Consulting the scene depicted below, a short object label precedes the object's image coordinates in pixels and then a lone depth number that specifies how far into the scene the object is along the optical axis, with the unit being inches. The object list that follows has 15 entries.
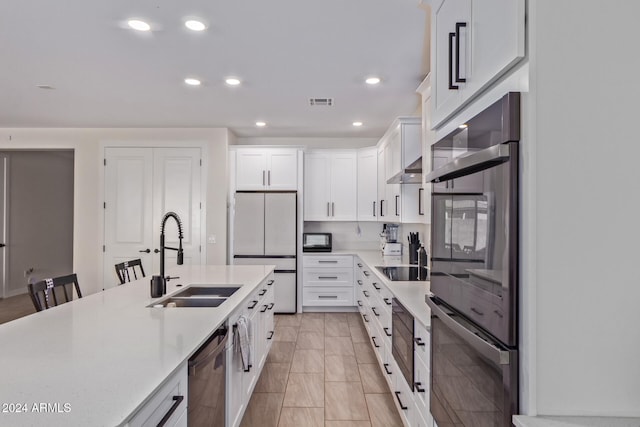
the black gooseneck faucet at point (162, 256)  91.5
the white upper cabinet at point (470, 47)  39.0
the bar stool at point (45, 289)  81.7
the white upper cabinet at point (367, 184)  220.8
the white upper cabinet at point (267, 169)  215.9
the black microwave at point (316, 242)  217.3
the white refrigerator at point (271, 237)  207.6
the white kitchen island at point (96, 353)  38.9
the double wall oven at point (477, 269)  38.1
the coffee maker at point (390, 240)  190.7
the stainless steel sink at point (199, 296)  94.6
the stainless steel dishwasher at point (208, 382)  57.1
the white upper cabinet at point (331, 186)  223.0
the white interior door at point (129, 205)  213.3
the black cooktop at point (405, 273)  124.9
